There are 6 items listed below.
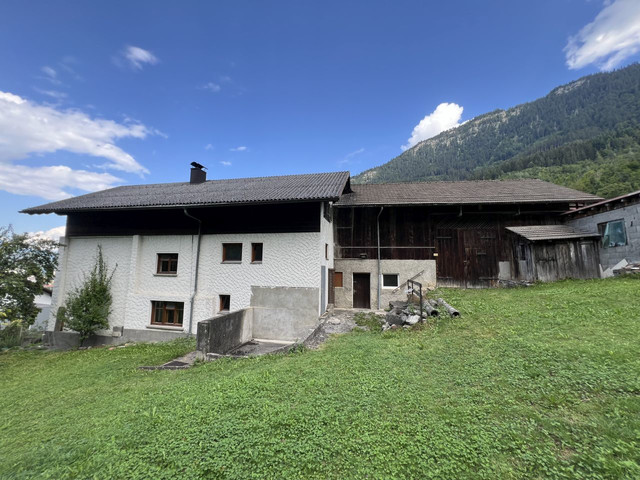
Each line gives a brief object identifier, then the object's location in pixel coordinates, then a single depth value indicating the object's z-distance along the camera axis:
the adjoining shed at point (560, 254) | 12.80
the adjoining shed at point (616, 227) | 11.21
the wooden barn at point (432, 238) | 14.21
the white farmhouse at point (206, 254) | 10.77
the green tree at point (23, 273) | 10.50
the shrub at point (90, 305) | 11.89
